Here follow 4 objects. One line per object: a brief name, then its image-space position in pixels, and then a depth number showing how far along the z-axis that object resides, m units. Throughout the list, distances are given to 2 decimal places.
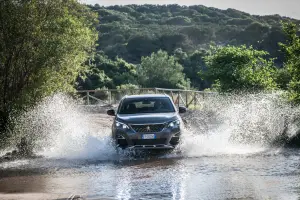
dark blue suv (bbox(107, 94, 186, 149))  15.37
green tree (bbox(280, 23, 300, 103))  20.17
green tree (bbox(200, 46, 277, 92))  26.88
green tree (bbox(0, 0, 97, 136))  19.27
